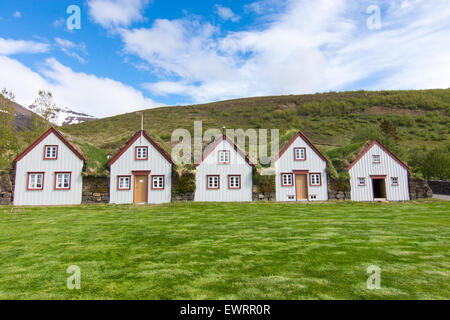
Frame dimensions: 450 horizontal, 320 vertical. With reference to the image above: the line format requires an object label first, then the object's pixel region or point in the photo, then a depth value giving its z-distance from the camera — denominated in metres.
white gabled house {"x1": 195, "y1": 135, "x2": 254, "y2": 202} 25.75
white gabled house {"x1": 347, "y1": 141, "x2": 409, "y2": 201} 27.38
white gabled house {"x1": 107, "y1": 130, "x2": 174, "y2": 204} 25.22
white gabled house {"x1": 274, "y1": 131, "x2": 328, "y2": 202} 26.62
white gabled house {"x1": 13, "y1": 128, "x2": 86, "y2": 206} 24.42
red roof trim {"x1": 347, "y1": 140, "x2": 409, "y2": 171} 27.75
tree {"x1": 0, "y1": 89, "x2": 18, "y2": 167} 32.78
